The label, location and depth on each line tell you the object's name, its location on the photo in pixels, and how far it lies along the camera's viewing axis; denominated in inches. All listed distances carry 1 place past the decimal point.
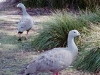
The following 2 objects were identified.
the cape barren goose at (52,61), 218.5
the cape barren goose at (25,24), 378.9
